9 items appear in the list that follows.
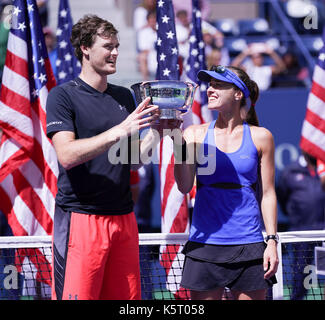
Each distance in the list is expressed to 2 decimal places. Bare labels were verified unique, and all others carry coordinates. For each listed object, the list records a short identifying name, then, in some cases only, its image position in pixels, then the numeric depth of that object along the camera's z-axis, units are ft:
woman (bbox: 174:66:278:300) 24.71
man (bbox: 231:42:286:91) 69.62
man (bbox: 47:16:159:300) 23.25
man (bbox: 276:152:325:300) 55.06
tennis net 30.96
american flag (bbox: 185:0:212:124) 42.29
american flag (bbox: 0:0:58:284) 37.29
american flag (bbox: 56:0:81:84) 42.24
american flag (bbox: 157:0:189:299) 37.86
